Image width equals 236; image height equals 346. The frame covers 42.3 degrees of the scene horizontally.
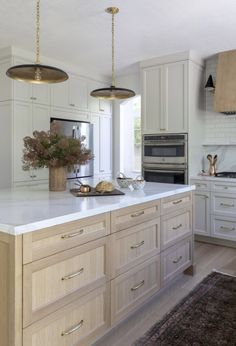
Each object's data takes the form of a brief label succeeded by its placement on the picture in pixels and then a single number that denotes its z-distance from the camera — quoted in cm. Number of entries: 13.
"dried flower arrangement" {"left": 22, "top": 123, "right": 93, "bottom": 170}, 233
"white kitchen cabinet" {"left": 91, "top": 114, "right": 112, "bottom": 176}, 545
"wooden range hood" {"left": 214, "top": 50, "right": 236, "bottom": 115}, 409
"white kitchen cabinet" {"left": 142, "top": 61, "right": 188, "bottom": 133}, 433
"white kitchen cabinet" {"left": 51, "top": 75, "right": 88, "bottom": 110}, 466
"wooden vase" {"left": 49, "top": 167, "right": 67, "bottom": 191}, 248
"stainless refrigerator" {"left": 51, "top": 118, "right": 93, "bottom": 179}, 477
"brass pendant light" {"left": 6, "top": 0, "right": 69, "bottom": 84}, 215
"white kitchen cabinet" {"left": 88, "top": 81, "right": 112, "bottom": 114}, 529
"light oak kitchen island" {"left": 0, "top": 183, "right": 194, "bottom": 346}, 139
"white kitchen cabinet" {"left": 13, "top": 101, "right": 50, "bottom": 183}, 415
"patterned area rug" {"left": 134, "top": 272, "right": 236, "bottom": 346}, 199
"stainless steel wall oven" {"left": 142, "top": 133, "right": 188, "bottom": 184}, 436
